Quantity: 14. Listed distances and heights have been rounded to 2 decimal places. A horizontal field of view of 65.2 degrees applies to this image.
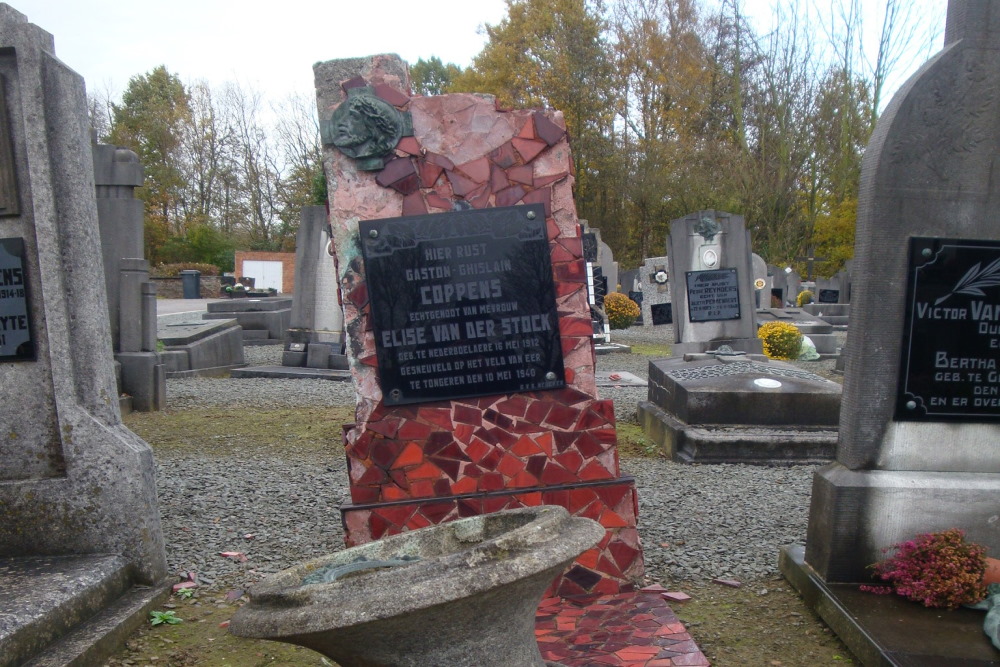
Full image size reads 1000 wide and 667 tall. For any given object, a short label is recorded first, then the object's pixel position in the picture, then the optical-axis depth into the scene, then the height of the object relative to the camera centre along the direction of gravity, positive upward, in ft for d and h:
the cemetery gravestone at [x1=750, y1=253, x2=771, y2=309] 69.00 -2.41
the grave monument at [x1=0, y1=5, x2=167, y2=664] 11.45 -1.40
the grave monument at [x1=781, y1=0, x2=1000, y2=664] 11.25 -1.11
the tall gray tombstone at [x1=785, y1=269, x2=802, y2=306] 86.58 -3.25
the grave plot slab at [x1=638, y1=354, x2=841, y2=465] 20.95 -4.51
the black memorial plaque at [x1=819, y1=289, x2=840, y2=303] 83.76 -4.27
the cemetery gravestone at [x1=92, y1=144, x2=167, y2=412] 27.27 -0.51
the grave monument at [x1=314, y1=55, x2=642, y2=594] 11.60 -0.84
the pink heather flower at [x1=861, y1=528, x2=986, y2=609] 10.59 -4.38
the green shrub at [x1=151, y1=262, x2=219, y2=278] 109.29 -0.57
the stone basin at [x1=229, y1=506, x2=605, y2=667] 6.33 -2.88
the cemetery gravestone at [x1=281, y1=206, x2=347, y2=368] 37.96 -2.09
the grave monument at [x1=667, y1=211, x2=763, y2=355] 35.10 -1.20
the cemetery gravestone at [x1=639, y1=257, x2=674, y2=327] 63.26 -2.53
